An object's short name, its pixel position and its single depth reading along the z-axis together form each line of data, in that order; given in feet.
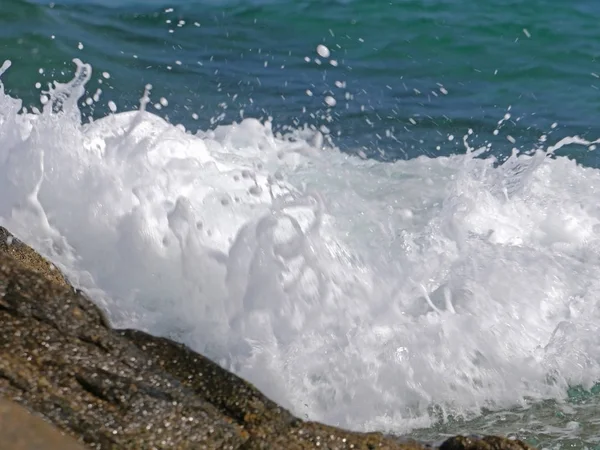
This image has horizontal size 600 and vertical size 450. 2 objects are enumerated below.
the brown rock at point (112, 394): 14.83
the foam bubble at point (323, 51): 54.80
